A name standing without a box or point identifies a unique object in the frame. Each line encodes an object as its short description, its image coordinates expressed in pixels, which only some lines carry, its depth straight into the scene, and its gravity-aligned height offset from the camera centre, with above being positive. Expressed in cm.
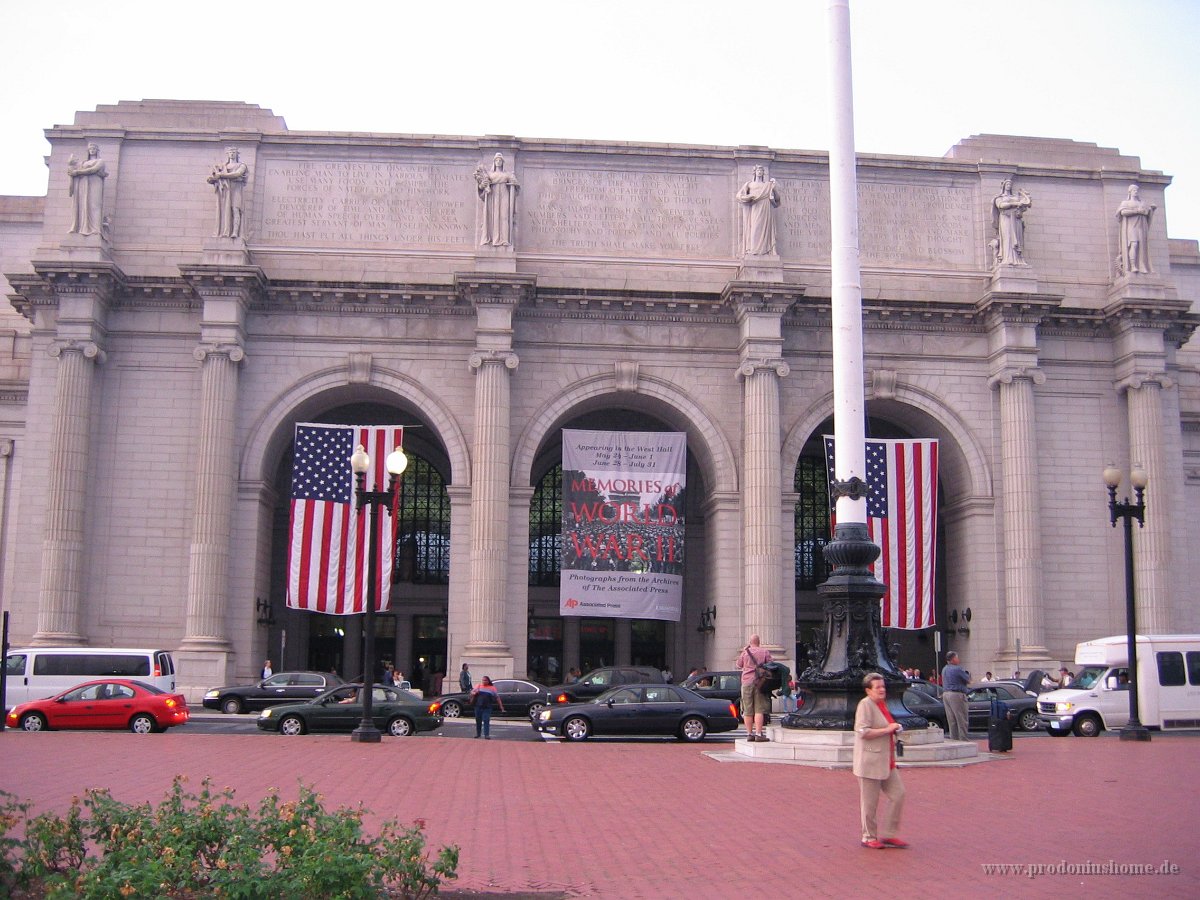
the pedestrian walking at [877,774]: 1227 -159
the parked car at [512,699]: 3631 -260
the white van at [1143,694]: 3166 -204
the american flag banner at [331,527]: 4034 +266
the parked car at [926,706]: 2917 -217
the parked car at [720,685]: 3384 -206
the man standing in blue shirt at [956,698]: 2461 -166
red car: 2966 -248
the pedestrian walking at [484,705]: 2817 -216
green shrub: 838 -176
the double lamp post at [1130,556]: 2730 +138
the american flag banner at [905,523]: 4169 +306
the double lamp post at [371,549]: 2636 +132
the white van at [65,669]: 3341 -168
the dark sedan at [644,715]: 2848 -240
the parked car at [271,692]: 3597 -245
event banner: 4134 +293
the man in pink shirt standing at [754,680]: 2445 -134
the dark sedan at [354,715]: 2972 -256
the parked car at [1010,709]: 3334 -254
